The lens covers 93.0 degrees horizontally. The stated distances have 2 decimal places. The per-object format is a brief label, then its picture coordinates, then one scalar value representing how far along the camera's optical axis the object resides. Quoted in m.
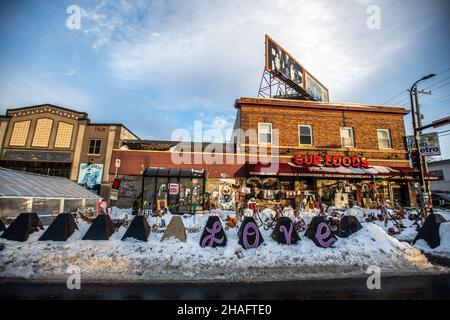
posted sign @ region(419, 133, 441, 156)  11.69
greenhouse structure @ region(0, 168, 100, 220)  8.69
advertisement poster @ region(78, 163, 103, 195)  21.20
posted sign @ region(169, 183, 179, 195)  13.66
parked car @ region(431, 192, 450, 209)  18.84
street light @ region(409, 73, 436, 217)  11.23
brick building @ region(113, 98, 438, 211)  16.05
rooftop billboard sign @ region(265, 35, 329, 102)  18.02
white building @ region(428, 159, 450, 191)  30.17
